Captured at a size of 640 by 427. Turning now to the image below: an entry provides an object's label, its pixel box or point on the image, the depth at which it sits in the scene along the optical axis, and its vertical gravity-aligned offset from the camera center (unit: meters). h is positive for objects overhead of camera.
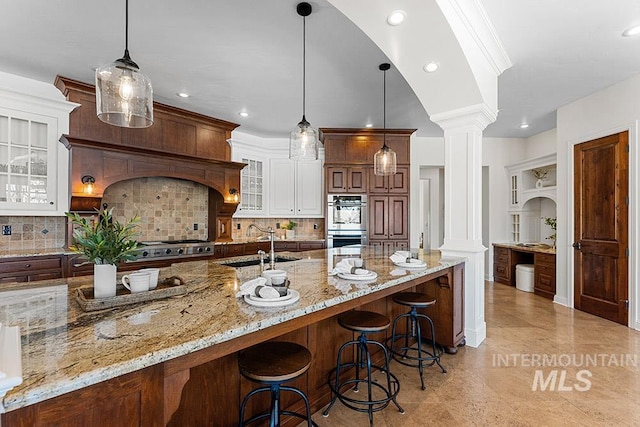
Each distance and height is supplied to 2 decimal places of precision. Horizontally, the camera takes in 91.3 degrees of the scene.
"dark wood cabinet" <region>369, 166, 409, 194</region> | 5.38 +0.57
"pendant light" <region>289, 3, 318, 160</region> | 2.77 +0.68
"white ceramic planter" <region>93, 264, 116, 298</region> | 1.38 -0.29
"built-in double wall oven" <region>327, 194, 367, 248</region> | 5.37 -0.01
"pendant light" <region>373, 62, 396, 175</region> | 3.66 +0.65
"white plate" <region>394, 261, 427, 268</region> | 2.41 -0.38
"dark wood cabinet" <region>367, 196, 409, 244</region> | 5.35 -0.01
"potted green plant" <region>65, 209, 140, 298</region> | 1.37 -0.14
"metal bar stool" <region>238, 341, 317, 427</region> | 1.36 -0.68
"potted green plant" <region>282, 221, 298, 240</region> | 5.99 -0.27
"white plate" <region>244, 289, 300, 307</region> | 1.37 -0.38
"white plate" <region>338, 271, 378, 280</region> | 1.93 -0.37
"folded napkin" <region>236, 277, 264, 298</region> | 1.47 -0.34
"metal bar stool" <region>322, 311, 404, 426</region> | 1.95 -1.08
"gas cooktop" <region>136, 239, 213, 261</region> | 3.97 -0.44
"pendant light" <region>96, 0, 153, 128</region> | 1.66 +0.70
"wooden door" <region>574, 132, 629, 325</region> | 3.66 -0.13
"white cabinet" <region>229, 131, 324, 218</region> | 5.94 +0.65
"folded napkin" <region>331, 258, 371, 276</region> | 2.00 -0.34
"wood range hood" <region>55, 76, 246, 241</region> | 3.64 +0.84
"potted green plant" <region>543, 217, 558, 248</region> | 5.39 -0.16
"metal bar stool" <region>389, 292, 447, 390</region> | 2.48 -1.09
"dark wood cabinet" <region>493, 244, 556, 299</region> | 4.80 -0.86
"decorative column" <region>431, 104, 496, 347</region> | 3.08 +0.16
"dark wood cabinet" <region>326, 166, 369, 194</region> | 5.38 +0.64
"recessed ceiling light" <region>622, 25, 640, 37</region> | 2.66 +1.60
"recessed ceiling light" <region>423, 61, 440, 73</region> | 2.65 +1.28
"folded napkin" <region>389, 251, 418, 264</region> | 2.51 -0.34
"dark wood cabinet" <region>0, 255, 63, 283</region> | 3.05 -0.53
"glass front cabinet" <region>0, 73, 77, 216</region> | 3.35 +0.75
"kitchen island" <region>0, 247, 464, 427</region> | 0.82 -0.40
